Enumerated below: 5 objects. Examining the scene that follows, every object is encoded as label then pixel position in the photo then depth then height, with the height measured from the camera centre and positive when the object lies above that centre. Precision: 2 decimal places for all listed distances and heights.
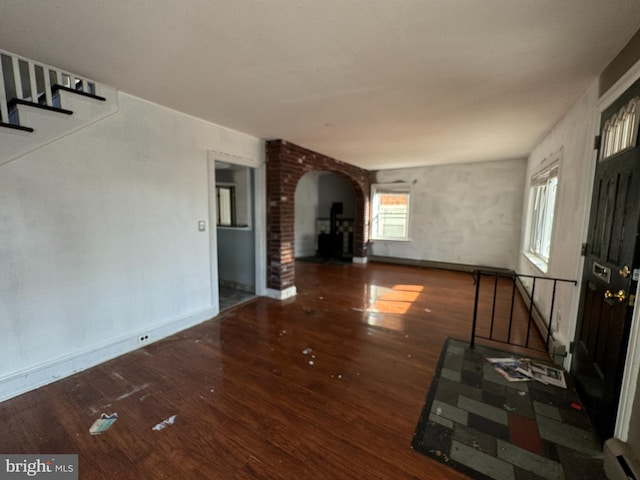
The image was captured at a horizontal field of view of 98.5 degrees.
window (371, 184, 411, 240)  6.99 +0.04
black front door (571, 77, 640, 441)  1.54 -0.32
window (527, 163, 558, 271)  3.81 +0.05
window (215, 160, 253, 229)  4.31 +0.24
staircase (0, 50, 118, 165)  1.92 +0.79
